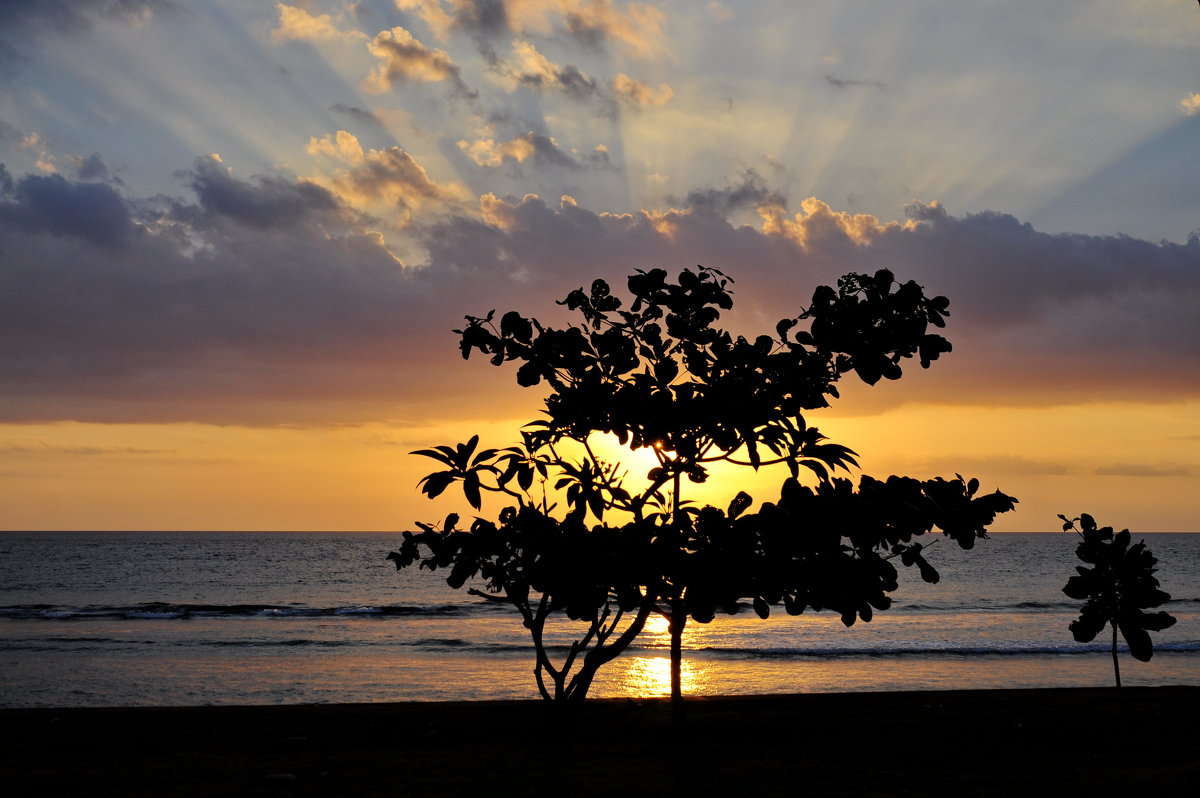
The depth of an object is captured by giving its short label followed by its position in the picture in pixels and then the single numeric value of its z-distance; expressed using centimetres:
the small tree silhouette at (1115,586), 1641
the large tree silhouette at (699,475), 764
